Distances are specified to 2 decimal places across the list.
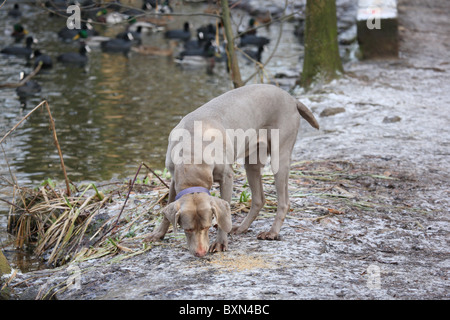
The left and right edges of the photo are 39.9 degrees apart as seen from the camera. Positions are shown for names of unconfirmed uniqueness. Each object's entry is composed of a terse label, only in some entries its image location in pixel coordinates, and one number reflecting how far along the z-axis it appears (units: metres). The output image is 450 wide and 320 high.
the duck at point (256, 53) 17.38
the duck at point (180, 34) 20.67
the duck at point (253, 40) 18.94
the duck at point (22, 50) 17.41
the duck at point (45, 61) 16.12
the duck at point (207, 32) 20.32
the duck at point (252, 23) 20.60
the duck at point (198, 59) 17.20
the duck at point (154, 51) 18.50
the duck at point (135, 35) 19.17
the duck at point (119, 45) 18.73
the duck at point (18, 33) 19.62
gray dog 4.72
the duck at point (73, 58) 16.88
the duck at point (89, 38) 19.22
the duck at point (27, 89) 13.78
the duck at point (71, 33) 19.77
